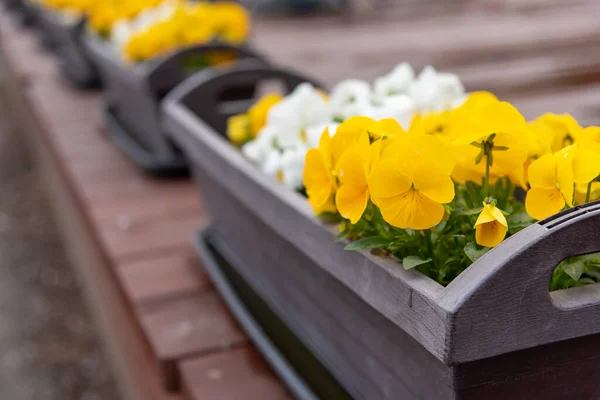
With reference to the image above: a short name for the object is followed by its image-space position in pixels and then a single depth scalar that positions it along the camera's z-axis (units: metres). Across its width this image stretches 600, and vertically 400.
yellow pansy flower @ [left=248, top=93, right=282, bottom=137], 1.28
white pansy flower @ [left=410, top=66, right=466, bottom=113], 1.15
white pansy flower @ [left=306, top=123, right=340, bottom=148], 1.13
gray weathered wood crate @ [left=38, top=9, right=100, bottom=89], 2.94
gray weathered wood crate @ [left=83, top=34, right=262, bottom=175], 1.61
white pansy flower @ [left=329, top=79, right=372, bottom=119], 1.16
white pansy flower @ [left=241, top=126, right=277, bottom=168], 1.20
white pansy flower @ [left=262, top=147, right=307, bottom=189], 1.13
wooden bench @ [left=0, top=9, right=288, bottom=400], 1.23
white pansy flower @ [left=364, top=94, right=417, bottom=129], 1.10
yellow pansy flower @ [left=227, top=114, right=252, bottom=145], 1.30
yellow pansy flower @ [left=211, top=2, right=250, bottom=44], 1.86
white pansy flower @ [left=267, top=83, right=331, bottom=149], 1.18
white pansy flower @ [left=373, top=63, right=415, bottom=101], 1.18
